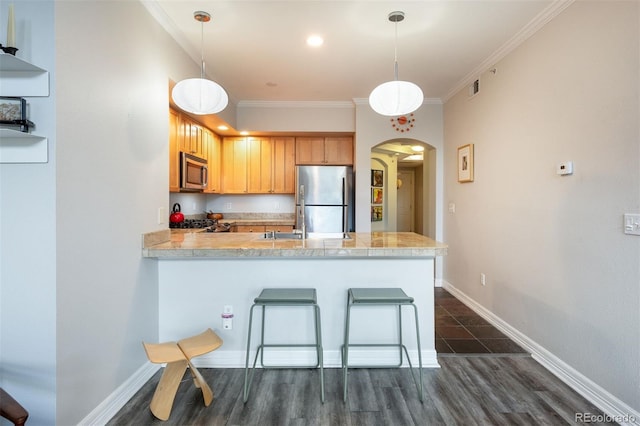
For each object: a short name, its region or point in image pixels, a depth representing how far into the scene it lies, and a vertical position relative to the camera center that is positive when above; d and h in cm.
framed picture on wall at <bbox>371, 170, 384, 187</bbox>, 685 +76
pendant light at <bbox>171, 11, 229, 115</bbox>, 222 +82
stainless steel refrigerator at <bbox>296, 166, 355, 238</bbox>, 456 +22
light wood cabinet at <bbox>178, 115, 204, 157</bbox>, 355 +89
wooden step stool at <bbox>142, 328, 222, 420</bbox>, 179 -90
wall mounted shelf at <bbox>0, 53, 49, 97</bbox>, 143 +58
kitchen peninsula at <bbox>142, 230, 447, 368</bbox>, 233 -61
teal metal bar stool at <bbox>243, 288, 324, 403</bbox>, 197 -55
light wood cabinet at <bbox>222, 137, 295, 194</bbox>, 495 +75
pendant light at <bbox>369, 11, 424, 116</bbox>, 224 +81
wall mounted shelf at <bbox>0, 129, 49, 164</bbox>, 142 +28
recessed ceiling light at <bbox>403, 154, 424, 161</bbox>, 716 +128
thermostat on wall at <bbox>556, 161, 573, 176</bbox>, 215 +31
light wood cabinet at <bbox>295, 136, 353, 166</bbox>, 488 +96
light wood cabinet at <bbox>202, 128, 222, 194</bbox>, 431 +80
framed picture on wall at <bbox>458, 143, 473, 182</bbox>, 359 +58
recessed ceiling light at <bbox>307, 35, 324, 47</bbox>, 273 +150
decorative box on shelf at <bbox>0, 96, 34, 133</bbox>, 138 +43
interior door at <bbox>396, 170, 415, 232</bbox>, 931 +37
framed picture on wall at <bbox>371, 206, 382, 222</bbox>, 684 -1
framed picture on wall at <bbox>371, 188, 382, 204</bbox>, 679 +37
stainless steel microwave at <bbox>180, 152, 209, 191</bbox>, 342 +46
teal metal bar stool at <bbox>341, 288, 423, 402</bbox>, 196 -54
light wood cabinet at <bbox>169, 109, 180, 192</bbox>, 324 +61
